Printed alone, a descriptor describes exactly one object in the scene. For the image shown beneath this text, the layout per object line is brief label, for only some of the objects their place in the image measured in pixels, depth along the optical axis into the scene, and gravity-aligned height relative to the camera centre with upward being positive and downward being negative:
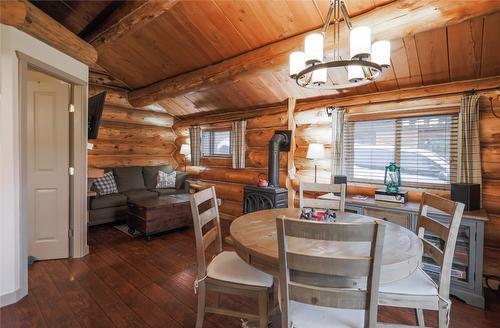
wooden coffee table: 3.78 -0.84
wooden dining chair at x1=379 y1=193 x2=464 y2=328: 1.47 -0.75
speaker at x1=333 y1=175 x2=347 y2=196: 3.31 -0.23
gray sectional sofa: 4.32 -0.62
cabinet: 2.24 -0.83
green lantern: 2.98 -0.20
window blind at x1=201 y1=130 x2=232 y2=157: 5.26 +0.34
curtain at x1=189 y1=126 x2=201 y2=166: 5.69 +0.36
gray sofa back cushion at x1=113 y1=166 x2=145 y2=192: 5.00 -0.37
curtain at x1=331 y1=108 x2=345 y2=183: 3.53 +0.27
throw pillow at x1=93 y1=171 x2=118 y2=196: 4.52 -0.46
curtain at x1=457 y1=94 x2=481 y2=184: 2.58 +0.20
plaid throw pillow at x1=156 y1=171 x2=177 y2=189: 5.37 -0.43
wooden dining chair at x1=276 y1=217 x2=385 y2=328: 1.07 -0.54
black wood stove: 3.58 -0.43
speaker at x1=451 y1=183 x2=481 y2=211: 2.41 -0.31
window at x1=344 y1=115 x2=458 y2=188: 2.89 +0.15
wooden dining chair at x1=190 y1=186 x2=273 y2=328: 1.60 -0.75
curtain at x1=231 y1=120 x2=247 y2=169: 4.74 +0.29
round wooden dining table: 1.24 -0.46
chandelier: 1.58 +0.66
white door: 2.96 -0.12
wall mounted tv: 3.44 +0.57
